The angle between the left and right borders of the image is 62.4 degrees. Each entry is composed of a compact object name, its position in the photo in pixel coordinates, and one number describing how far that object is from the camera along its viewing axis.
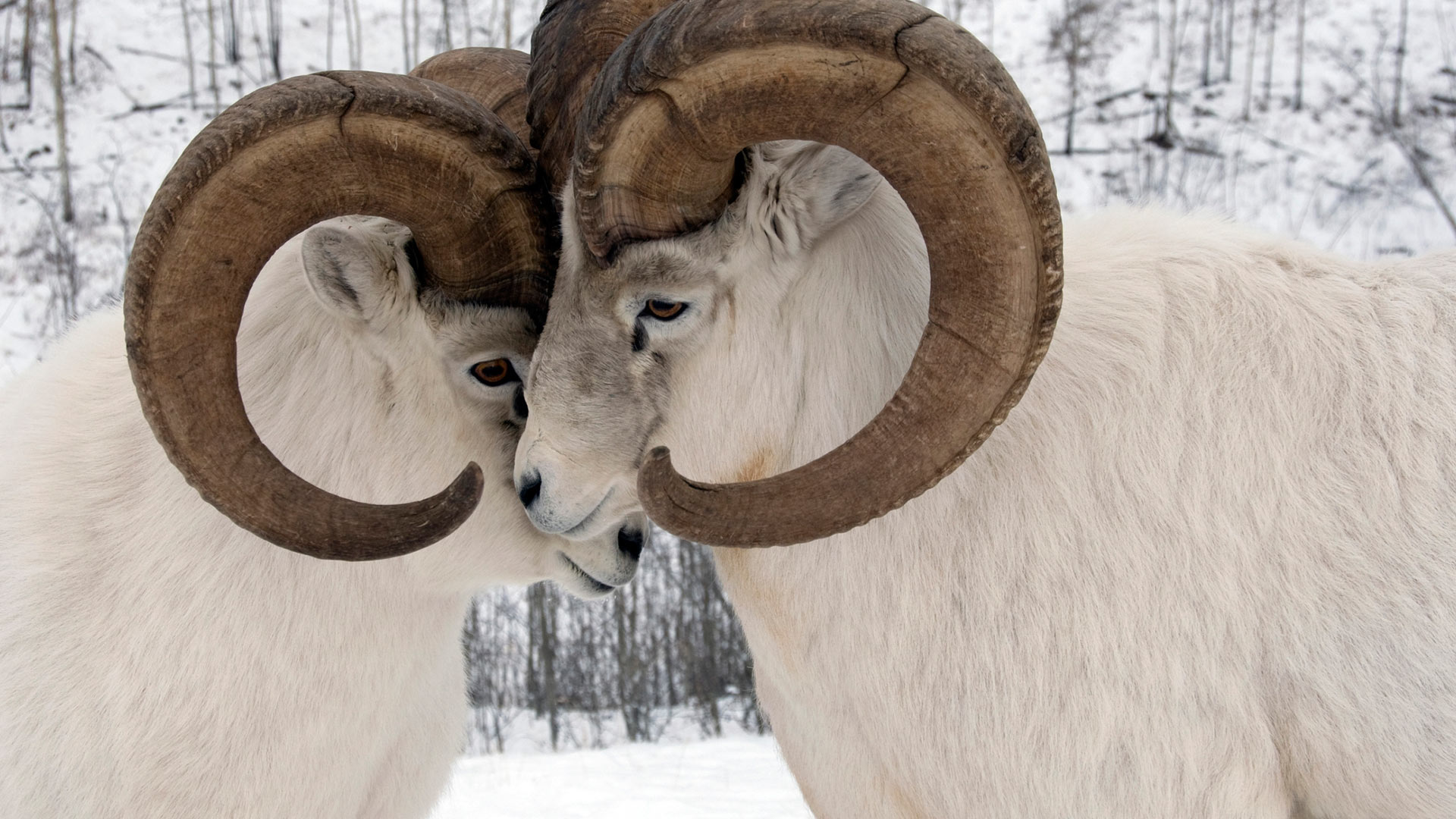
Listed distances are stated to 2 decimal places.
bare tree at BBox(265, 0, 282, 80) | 28.64
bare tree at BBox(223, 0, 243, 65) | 28.86
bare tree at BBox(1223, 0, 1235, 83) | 26.52
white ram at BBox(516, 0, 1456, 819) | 2.96
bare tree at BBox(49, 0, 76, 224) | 22.58
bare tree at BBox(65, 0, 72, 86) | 26.84
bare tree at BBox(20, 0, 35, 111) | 26.48
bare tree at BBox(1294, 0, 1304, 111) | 25.44
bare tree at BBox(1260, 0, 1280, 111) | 25.80
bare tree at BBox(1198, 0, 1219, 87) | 26.14
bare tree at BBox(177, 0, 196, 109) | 26.88
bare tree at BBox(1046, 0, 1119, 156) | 27.33
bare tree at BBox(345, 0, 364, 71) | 28.16
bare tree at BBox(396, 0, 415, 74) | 26.94
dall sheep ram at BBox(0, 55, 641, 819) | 3.74
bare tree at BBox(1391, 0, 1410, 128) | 24.19
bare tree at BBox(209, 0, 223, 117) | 27.42
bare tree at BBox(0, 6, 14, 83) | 26.86
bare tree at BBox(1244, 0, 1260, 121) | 25.23
